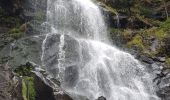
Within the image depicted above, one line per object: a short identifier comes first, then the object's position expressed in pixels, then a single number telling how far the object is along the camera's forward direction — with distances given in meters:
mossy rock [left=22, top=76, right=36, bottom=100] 14.05
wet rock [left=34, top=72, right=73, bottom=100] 15.16
